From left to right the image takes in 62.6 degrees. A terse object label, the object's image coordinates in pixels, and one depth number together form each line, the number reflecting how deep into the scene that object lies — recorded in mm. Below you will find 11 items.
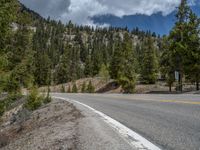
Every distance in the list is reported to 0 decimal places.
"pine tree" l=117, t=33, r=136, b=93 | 31298
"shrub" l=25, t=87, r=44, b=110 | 13261
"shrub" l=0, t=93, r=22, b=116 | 8198
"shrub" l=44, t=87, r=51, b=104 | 14548
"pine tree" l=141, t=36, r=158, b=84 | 37007
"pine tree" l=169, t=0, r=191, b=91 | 20596
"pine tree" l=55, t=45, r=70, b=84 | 51024
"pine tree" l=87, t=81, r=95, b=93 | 38167
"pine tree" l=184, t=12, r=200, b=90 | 20045
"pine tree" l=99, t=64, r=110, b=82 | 42308
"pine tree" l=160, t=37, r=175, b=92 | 24981
